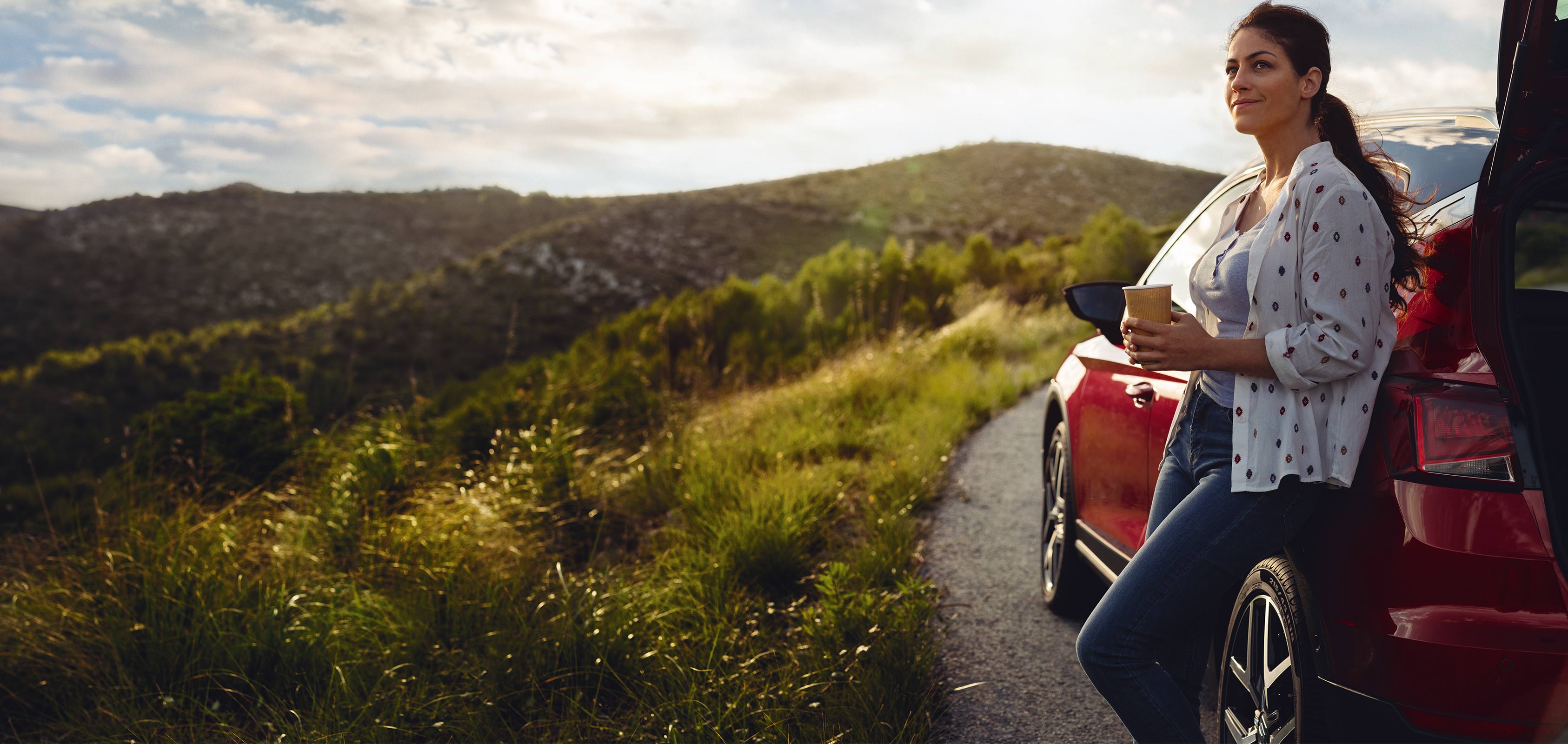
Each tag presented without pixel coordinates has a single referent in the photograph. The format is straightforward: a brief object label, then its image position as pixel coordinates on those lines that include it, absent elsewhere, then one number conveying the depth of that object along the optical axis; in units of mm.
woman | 1634
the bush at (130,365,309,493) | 6633
